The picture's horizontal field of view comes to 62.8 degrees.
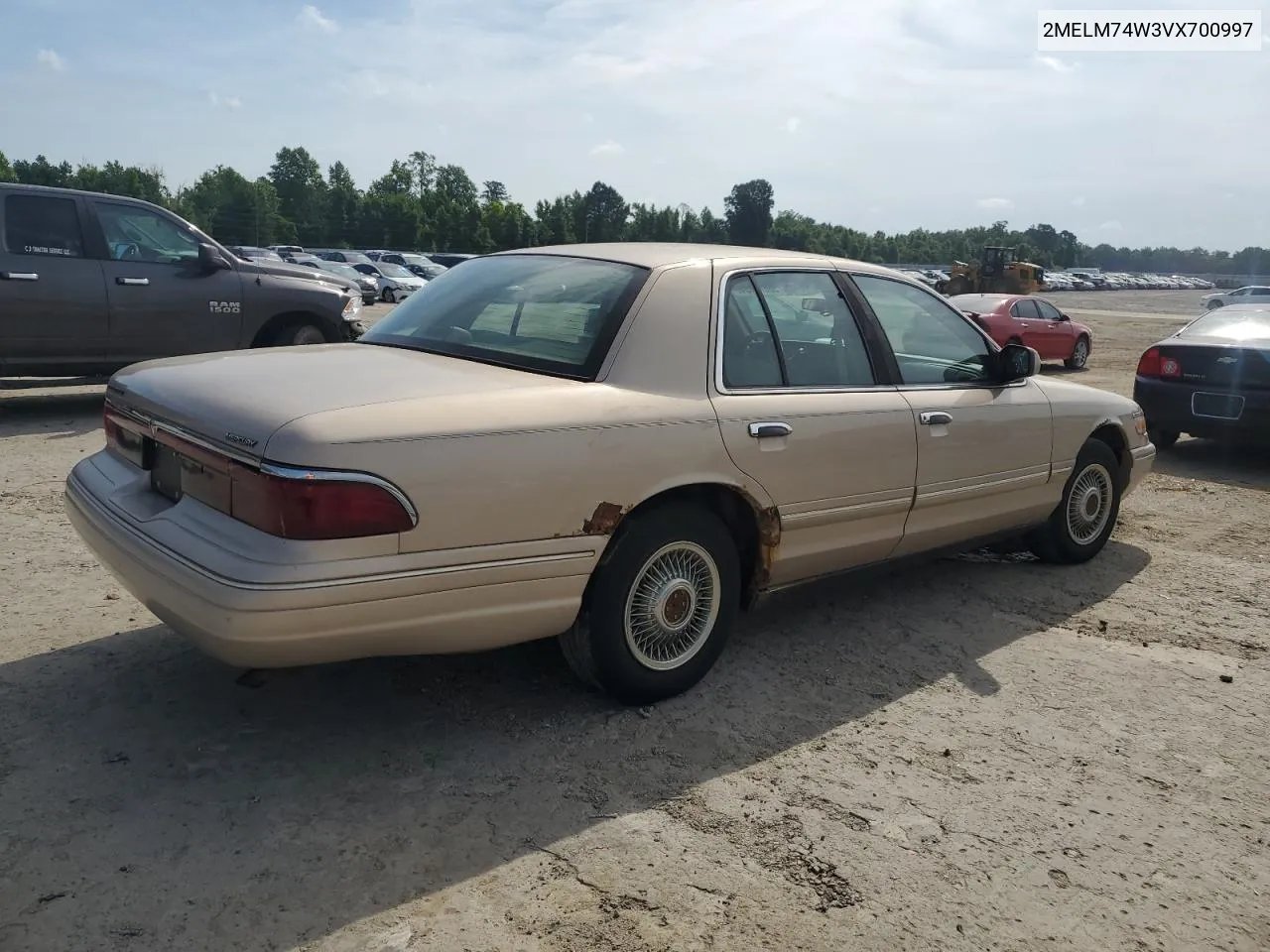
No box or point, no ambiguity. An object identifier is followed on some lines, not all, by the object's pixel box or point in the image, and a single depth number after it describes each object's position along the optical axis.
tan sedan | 2.83
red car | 17.31
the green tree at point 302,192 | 73.82
